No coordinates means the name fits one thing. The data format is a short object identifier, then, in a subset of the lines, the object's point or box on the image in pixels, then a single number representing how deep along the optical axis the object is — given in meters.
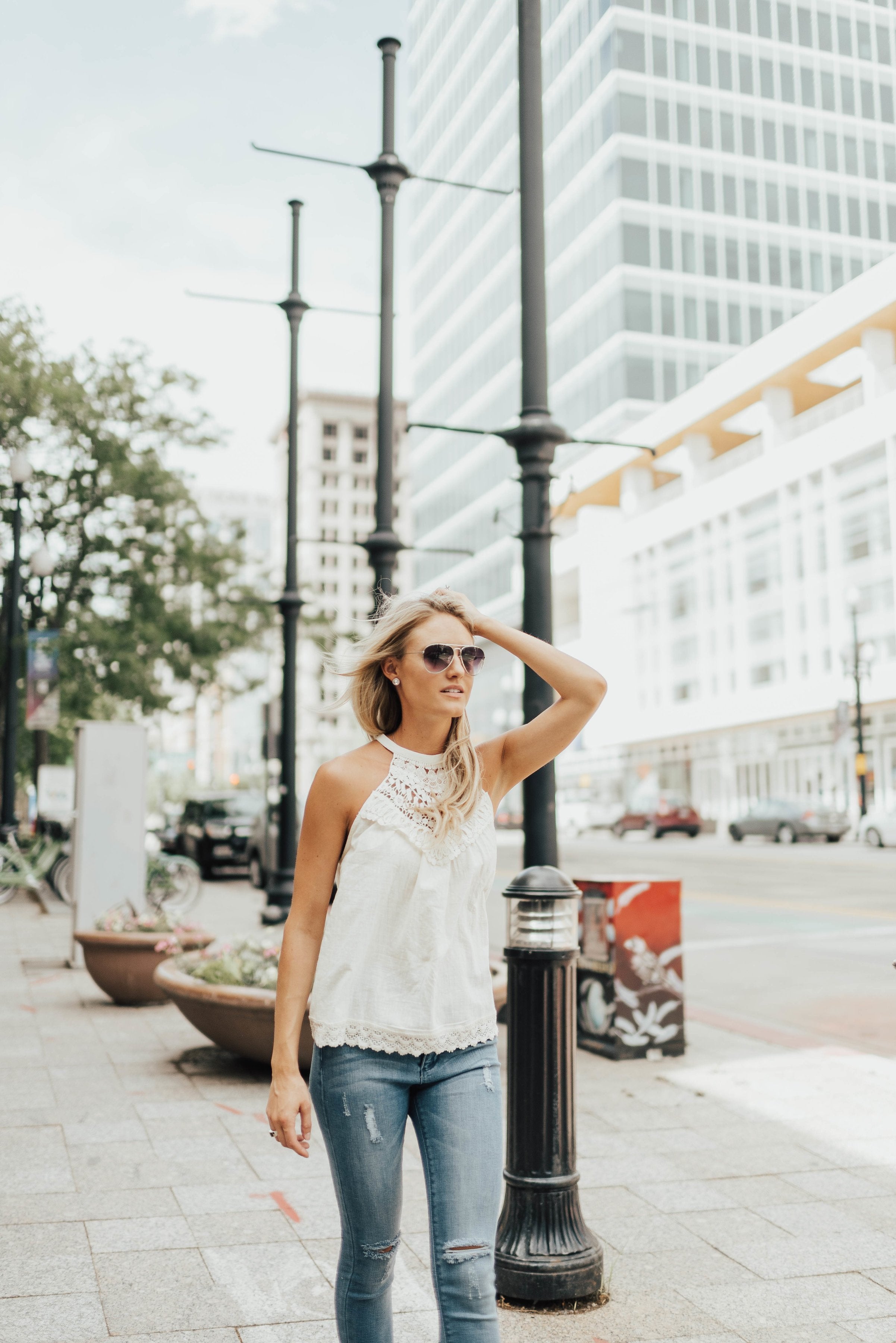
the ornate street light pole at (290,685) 12.78
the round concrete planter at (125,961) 8.83
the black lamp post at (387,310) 10.22
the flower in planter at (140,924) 9.04
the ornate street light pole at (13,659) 20.44
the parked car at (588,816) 54.75
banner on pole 20.06
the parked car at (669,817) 46.44
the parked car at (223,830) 26.34
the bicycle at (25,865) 17.42
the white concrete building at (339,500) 128.50
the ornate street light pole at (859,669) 39.64
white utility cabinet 10.83
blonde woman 2.36
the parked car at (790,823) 37.91
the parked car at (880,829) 32.94
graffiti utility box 7.19
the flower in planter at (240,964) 6.50
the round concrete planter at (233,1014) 6.23
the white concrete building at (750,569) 46.06
